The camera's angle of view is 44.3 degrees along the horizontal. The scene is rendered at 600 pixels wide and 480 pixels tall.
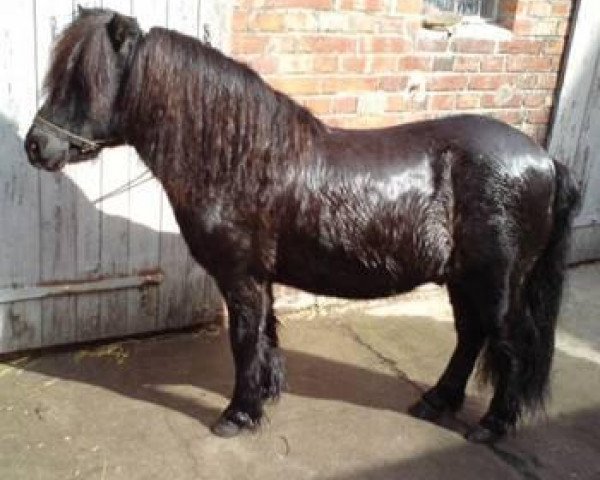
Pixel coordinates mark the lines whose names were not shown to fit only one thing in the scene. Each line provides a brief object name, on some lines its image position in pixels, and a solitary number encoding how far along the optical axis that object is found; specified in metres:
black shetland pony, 2.81
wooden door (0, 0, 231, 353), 3.35
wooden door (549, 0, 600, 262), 4.88
